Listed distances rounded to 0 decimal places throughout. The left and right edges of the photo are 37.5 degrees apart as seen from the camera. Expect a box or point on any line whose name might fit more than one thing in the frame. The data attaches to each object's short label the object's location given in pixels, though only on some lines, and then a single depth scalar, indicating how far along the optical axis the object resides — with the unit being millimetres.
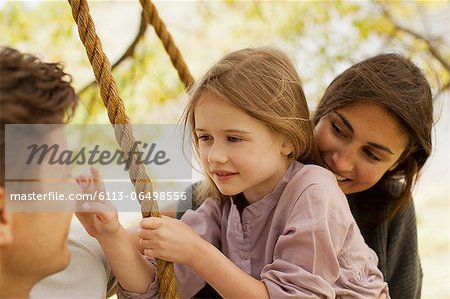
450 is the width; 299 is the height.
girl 1116
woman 1414
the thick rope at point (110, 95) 1051
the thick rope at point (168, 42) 1515
